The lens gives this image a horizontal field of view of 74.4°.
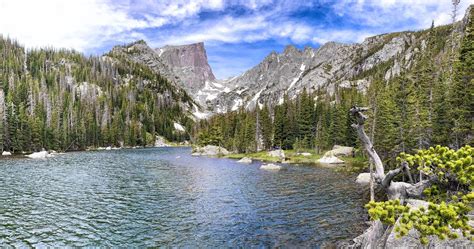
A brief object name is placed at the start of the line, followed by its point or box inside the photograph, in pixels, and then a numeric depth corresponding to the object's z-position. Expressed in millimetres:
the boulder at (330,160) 81188
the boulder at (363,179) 49594
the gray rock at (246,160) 86050
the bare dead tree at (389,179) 12195
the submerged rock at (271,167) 69938
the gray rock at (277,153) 95375
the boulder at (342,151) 89812
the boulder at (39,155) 91425
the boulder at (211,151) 117312
